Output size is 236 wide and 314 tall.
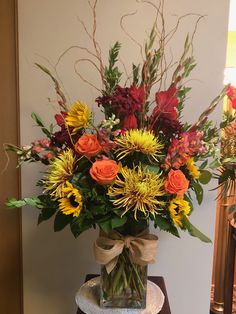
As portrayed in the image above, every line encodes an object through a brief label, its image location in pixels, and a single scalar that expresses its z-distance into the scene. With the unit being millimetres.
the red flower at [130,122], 830
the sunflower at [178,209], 812
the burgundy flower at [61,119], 912
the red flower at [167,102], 844
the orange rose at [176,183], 781
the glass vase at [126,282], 934
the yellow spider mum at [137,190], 791
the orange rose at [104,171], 778
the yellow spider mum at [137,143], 793
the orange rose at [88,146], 807
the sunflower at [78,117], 835
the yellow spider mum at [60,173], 830
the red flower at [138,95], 827
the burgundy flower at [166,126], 845
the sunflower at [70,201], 805
